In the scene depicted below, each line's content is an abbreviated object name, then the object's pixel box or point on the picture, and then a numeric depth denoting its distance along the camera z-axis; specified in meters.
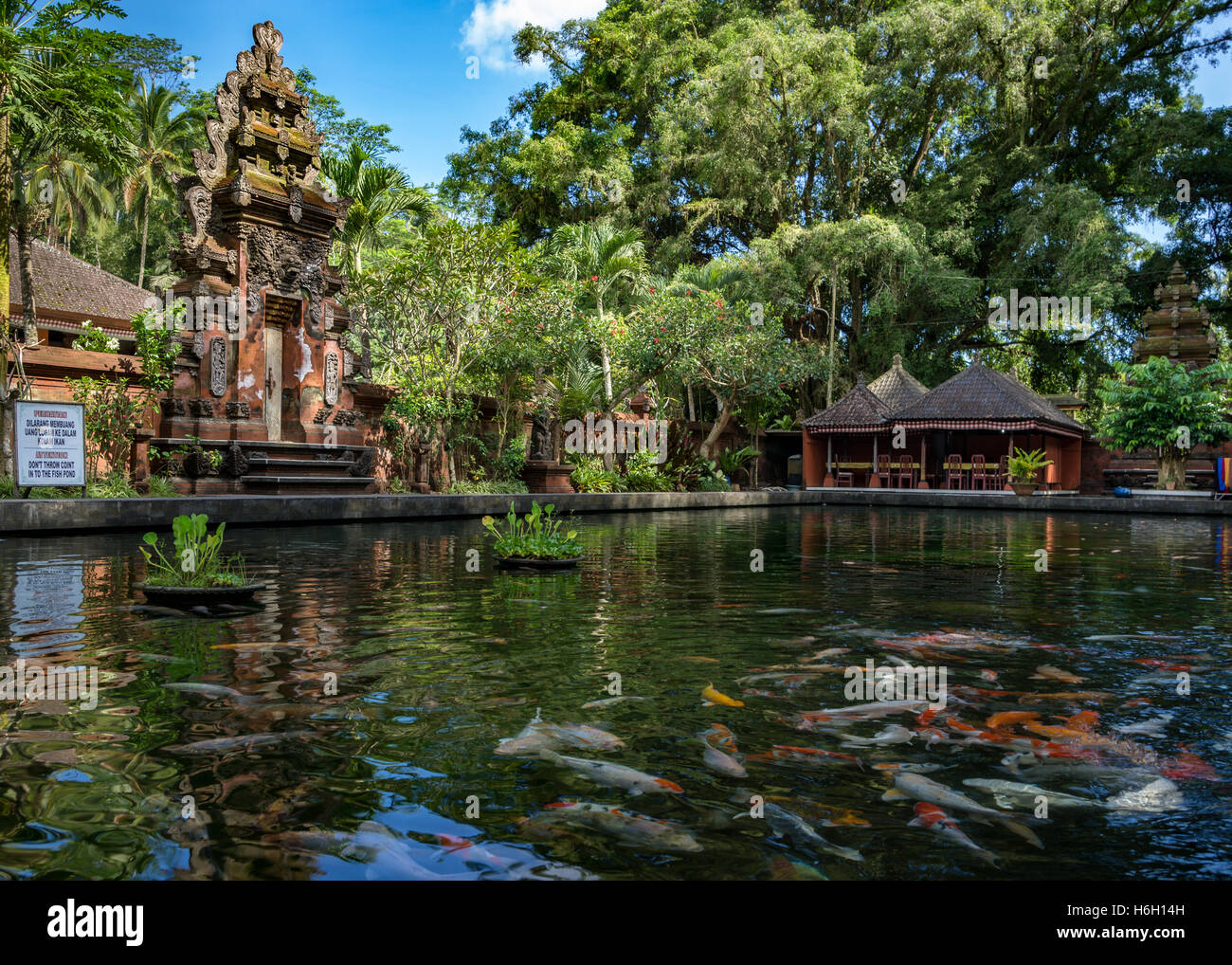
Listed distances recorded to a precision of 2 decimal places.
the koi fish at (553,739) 3.77
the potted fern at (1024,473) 27.86
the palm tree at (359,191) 29.84
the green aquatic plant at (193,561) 7.28
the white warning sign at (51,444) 13.90
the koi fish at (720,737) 3.86
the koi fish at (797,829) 2.85
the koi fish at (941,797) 3.04
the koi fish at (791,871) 2.68
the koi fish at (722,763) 3.52
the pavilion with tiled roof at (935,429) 30.64
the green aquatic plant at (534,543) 9.98
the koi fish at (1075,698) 4.67
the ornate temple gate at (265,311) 18.70
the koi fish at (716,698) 4.53
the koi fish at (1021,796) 3.24
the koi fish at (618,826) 2.88
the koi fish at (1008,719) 4.21
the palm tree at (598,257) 29.30
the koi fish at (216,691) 4.51
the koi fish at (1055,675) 5.14
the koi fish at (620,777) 3.33
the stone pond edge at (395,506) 13.43
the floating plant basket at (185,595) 7.13
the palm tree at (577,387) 25.36
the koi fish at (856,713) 4.24
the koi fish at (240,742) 3.72
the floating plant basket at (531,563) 9.89
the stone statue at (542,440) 23.97
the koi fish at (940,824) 2.88
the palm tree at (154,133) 37.03
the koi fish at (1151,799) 3.23
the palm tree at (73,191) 33.16
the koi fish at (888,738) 3.93
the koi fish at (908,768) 3.58
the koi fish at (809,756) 3.66
